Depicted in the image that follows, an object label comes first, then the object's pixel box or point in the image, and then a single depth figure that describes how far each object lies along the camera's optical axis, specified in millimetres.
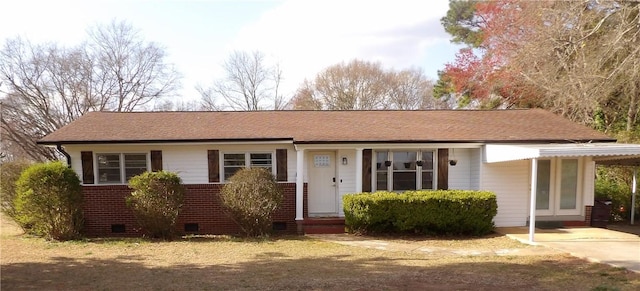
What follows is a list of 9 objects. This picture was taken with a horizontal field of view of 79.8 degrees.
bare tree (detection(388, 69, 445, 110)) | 34312
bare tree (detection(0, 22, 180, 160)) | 22938
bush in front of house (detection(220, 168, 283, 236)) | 9719
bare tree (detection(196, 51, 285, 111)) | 34156
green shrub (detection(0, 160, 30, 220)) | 11188
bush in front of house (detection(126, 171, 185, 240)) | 9547
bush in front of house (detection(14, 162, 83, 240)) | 9375
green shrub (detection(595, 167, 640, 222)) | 12156
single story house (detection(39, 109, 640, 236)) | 10641
